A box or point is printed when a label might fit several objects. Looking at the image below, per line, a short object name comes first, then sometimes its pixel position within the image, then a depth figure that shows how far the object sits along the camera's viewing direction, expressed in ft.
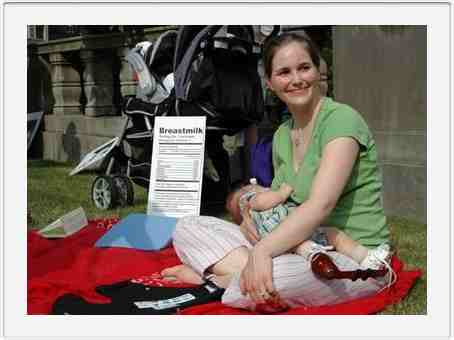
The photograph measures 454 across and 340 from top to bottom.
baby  8.63
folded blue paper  12.71
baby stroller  15.74
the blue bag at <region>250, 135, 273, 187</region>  12.45
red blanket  8.73
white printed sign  14.51
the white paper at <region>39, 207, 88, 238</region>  13.61
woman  8.18
